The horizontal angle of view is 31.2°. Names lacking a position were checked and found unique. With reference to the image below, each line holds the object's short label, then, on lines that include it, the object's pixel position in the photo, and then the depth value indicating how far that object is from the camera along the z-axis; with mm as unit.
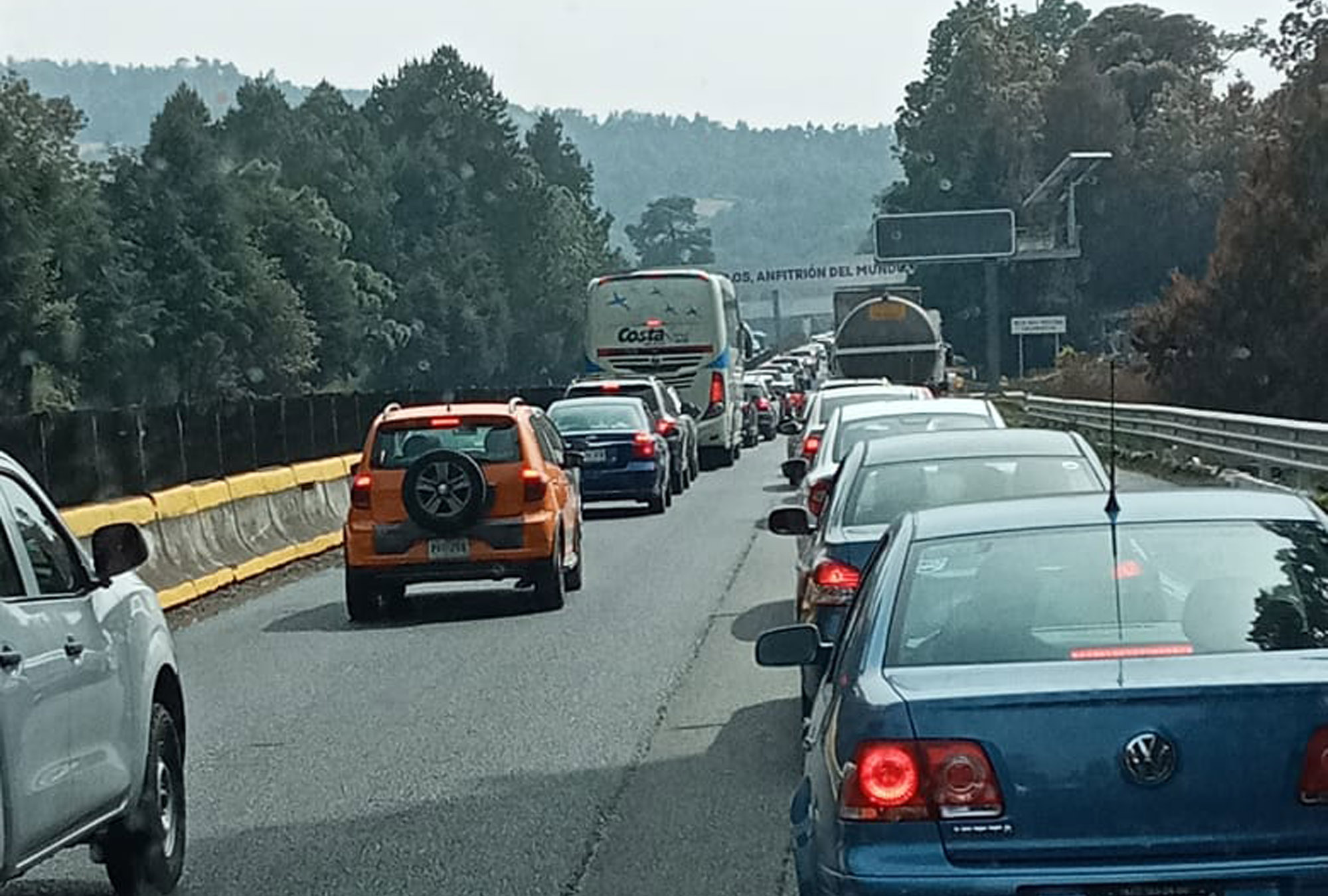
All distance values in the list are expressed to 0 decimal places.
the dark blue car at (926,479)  10938
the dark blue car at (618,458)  30016
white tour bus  44281
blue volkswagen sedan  5312
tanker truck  48500
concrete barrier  18656
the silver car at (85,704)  6773
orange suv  17812
